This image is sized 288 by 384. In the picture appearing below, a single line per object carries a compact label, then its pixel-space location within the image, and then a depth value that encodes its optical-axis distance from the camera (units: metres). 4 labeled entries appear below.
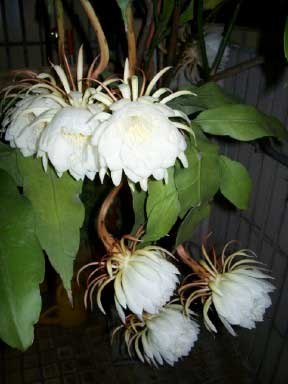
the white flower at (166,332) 0.60
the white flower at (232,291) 0.53
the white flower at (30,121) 0.37
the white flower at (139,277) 0.46
